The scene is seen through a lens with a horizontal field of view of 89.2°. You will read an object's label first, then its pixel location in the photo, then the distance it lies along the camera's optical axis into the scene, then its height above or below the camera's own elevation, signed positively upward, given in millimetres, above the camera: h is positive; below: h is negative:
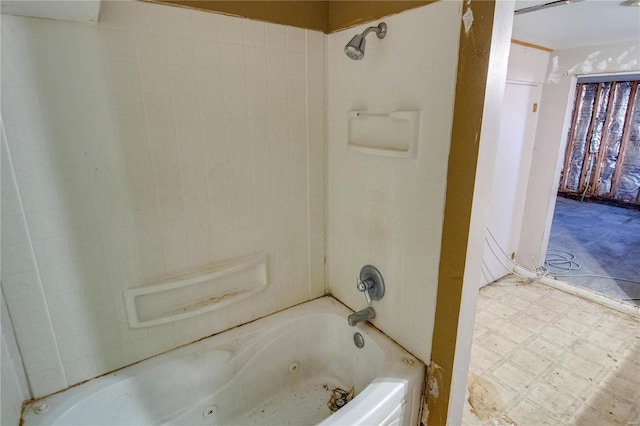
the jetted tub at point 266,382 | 1175 -1009
